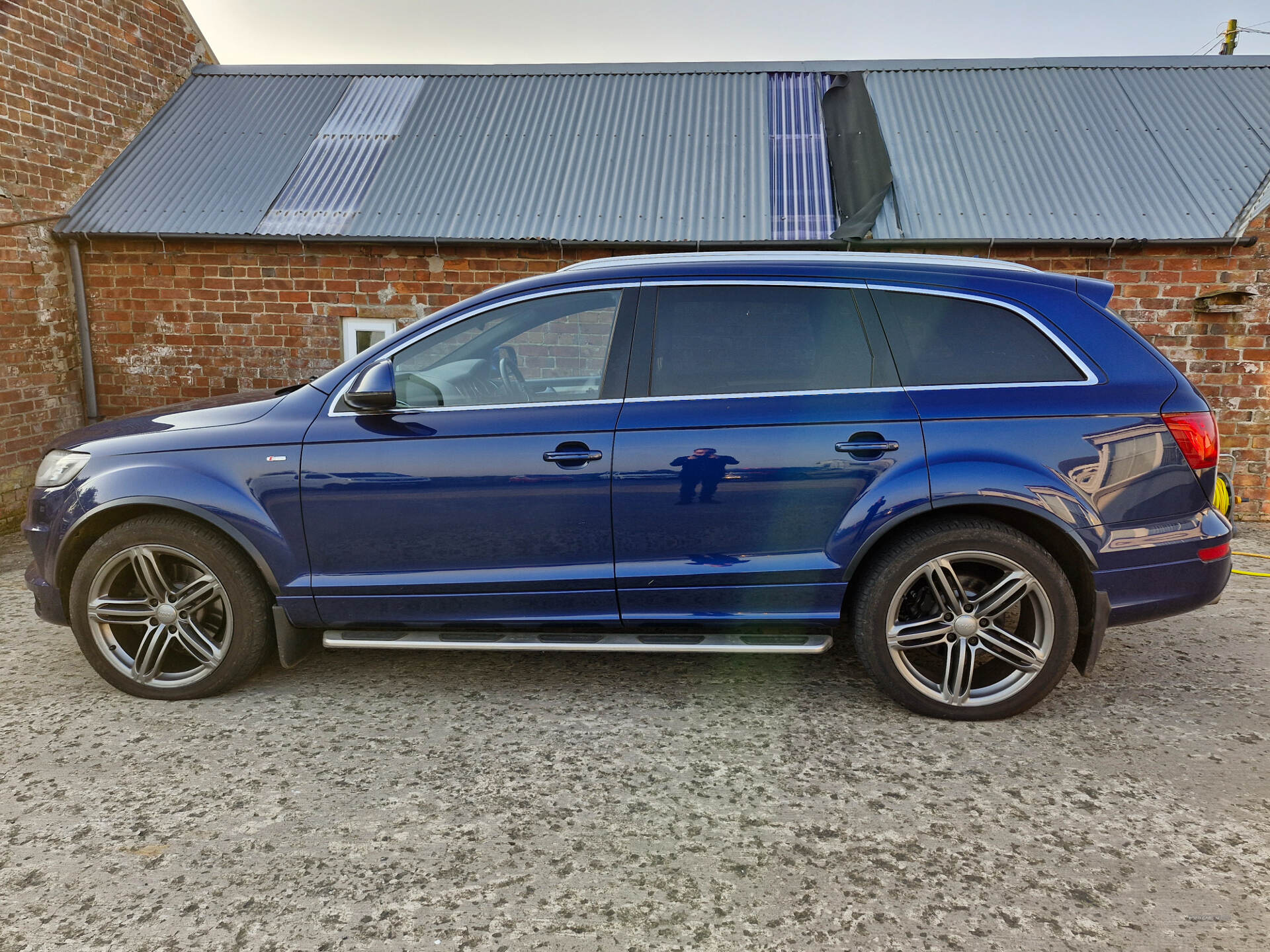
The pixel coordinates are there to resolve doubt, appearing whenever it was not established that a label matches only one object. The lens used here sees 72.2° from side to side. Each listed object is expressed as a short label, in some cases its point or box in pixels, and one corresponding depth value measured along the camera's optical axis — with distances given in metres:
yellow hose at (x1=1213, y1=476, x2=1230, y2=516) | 3.63
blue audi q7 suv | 3.49
